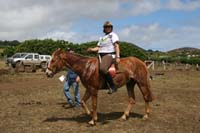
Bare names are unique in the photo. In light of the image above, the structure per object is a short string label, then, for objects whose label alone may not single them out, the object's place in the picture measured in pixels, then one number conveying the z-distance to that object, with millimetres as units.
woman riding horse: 9922
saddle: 10062
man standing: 12539
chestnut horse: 10016
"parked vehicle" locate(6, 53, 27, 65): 42931
